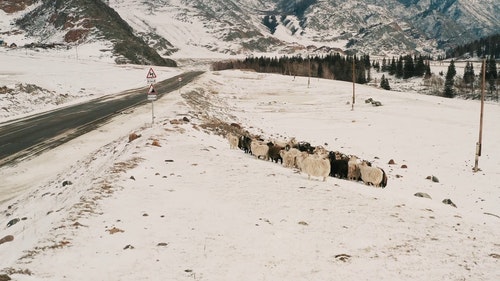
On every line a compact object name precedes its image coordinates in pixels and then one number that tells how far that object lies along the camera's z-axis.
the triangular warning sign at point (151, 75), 25.89
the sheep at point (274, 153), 20.45
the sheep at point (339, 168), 18.53
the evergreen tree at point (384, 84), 147.25
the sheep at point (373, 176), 17.47
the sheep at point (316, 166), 16.31
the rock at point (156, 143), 18.83
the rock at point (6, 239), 9.67
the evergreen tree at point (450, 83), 150.25
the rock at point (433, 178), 23.27
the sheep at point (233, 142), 22.47
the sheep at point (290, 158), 19.10
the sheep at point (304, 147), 22.70
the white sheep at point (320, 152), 18.89
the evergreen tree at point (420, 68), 181.12
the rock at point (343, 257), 9.02
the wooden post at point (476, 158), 27.72
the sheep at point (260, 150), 20.46
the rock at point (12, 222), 11.46
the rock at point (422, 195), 17.45
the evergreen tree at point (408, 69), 185.18
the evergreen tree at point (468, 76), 167.23
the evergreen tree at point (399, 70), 188.00
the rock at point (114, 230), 9.74
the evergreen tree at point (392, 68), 191.25
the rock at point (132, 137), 20.73
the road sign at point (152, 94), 25.30
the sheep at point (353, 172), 18.31
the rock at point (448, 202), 17.12
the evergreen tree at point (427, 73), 178.09
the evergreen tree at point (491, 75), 151.94
